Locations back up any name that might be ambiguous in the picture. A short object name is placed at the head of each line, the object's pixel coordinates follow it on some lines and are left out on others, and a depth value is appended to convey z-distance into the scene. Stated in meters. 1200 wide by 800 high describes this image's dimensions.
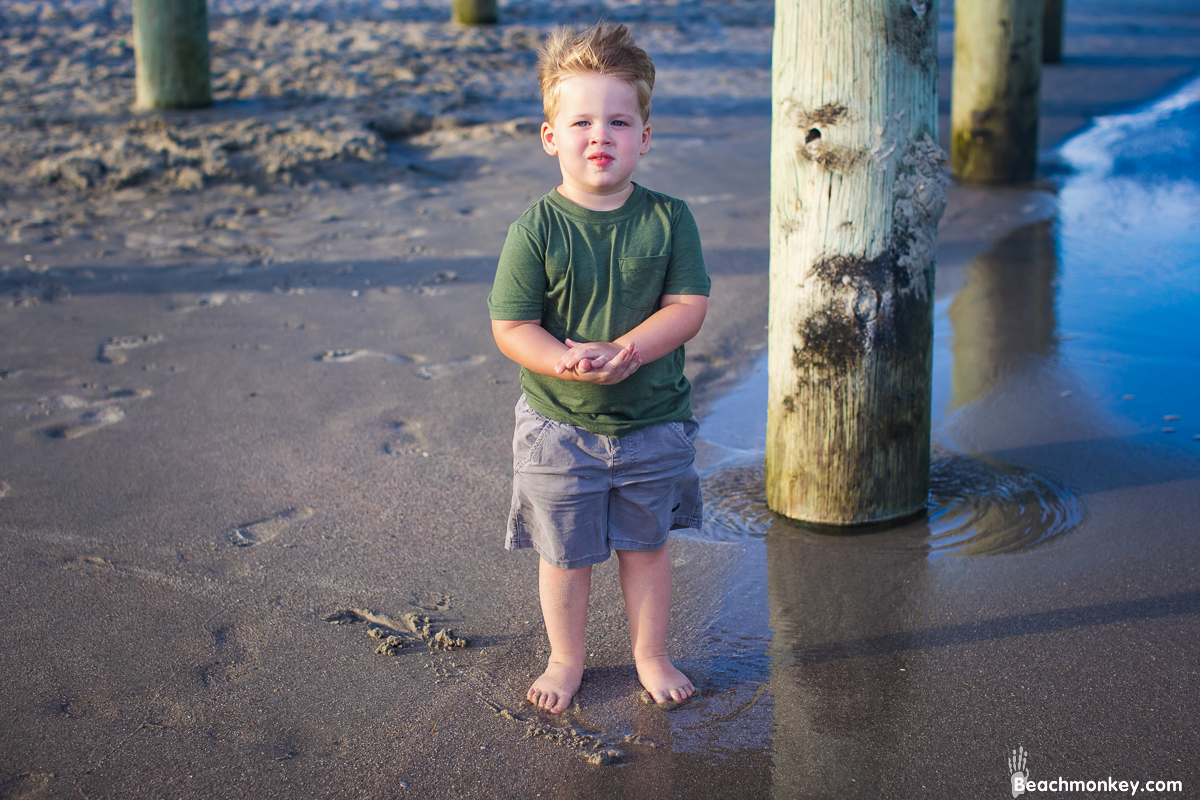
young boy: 2.09
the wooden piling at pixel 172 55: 8.80
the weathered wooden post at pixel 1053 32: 13.59
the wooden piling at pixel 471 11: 13.77
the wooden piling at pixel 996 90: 7.47
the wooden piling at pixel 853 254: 2.78
